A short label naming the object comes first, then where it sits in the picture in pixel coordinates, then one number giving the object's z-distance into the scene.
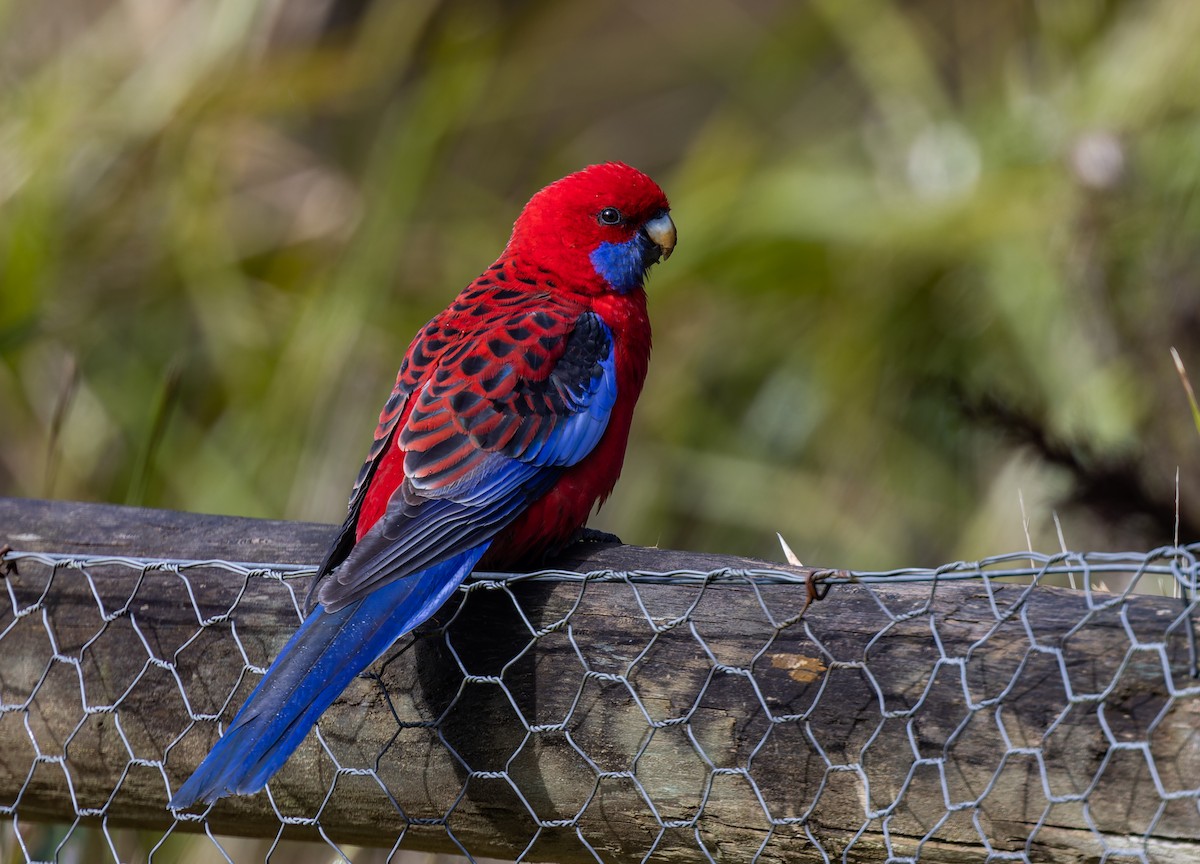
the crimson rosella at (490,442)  6.14
